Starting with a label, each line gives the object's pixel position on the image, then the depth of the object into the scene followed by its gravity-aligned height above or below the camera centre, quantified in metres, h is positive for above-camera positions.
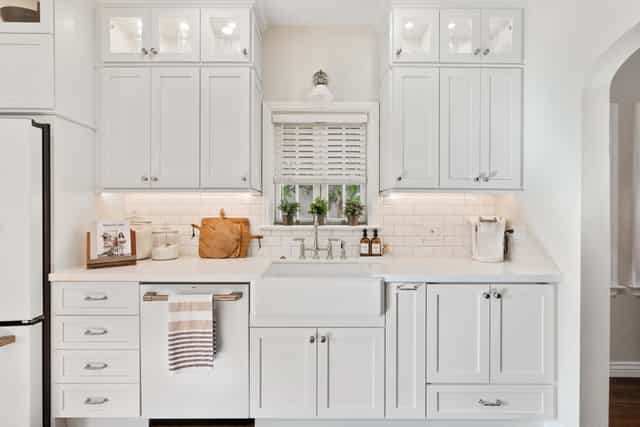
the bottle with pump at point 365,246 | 2.91 -0.26
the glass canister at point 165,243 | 2.75 -0.24
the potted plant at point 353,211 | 2.95 +0.01
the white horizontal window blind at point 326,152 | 2.97 +0.47
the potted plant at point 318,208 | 2.84 +0.03
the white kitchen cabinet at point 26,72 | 2.18 +0.80
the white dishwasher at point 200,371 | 2.18 -0.91
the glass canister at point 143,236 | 2.72 -0.18
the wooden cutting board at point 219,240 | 2.82 -0.21
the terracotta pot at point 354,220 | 2.97 -0.06
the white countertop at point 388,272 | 2.17 -0.36
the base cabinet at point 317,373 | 2.18 -0.93
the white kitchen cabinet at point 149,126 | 2.57 +0.58
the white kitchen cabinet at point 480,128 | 2.58 +0.57
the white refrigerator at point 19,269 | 2.04 -0.32
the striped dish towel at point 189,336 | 2.10 -0.69
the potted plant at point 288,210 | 2.97 +0.01
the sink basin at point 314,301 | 2.17 -0.51
